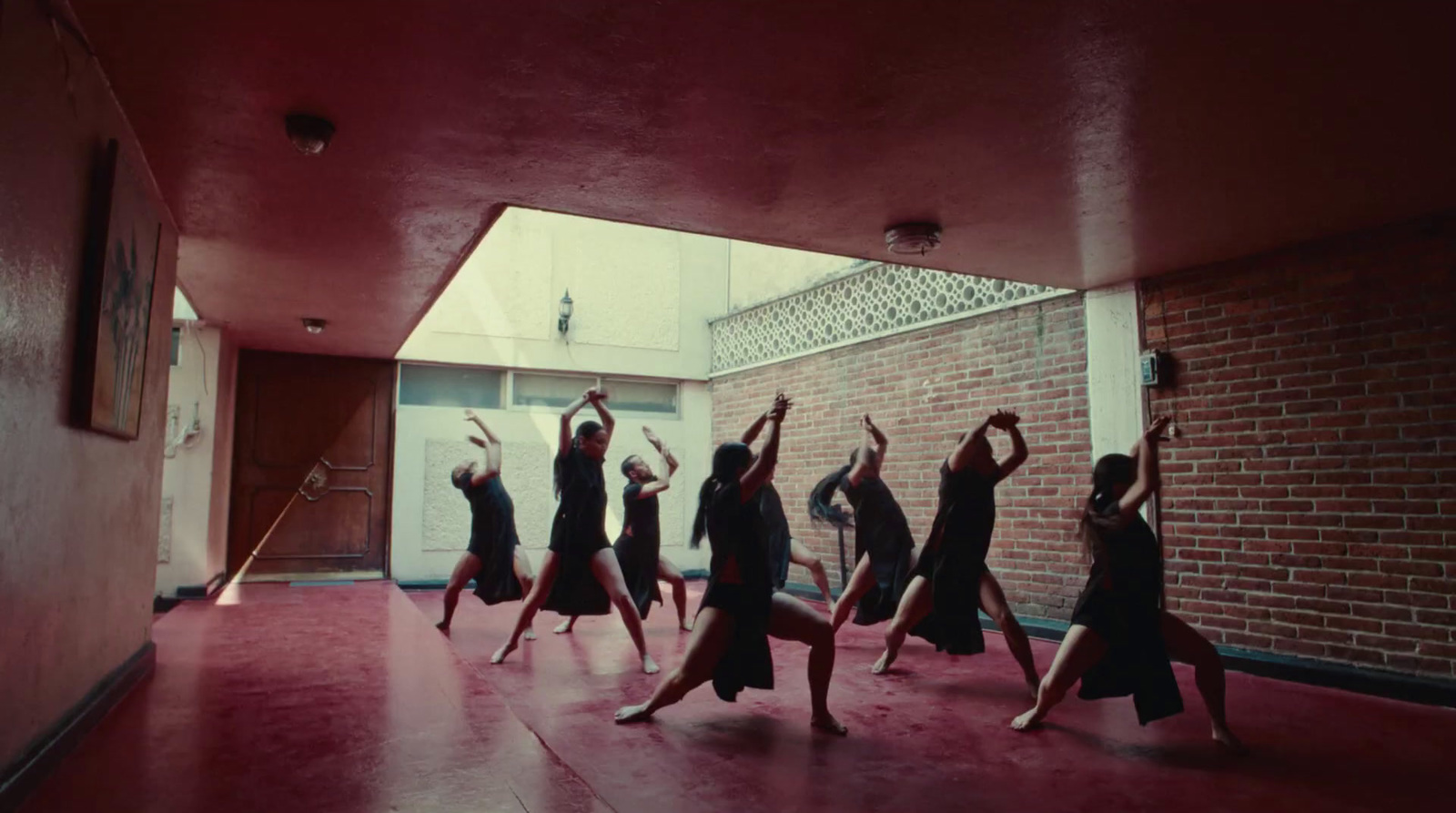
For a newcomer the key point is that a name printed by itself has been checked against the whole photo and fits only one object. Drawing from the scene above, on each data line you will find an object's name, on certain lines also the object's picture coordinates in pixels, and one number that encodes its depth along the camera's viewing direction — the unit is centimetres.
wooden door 924
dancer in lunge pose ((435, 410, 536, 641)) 647
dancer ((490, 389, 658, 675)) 541
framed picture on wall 301
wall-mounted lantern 1025
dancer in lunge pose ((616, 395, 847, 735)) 374
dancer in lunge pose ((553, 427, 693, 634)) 598
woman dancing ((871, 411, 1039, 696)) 461
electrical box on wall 573
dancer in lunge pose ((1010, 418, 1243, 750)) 363
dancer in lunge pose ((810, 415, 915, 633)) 556
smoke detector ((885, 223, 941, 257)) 493
